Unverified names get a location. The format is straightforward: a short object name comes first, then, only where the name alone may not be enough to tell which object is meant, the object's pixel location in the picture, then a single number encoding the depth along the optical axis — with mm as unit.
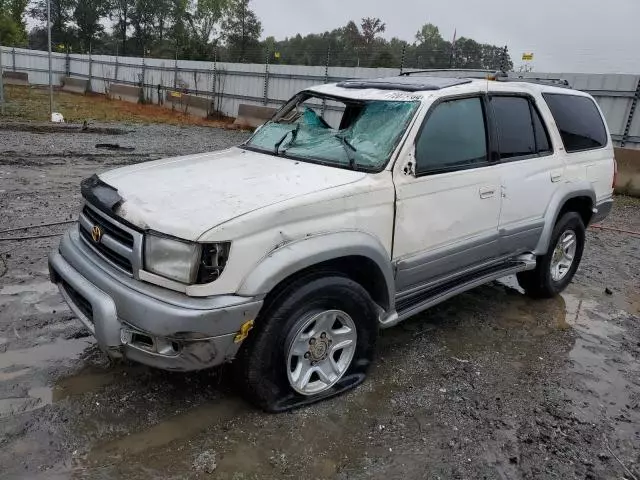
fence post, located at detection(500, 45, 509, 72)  11438
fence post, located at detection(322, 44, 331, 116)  18012
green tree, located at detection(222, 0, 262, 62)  52484
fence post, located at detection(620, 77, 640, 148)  10984
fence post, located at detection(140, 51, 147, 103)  28167
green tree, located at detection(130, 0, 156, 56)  59238
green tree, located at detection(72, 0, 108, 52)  57375
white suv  2553
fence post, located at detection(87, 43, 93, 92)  32925
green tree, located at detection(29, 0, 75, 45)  57156
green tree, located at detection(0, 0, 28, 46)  37562
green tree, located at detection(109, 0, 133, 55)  58969
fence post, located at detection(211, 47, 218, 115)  23059
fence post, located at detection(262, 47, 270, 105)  20500
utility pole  14320
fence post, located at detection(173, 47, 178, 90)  25688
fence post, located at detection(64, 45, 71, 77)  35219
